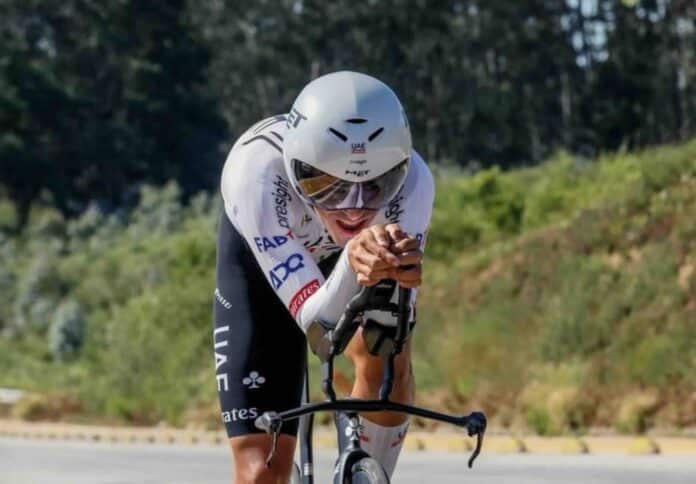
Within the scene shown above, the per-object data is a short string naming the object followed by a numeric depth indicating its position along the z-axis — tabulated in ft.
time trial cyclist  39.58
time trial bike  37.42
